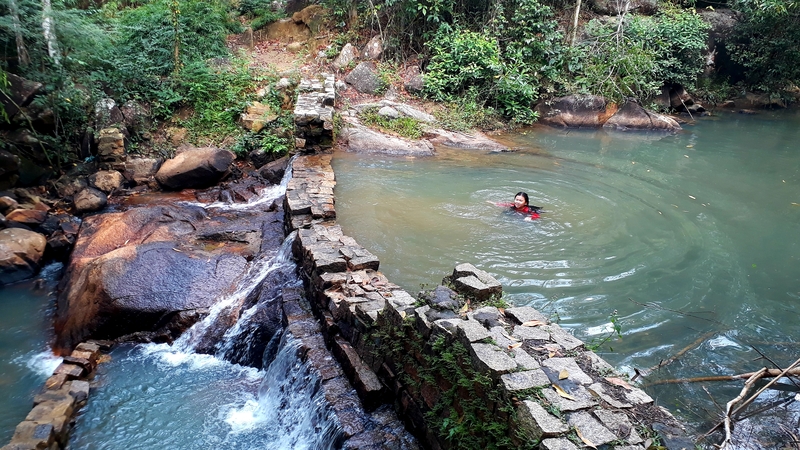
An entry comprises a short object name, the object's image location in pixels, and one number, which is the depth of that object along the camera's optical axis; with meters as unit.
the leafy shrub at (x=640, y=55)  14.80
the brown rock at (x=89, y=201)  8.69
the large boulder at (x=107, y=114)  10.17
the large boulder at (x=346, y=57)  14.85
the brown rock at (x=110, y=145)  9.80
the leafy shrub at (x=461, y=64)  14.12
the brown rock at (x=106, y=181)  9.35
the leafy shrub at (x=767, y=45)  17.02
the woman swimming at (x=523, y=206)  7.86
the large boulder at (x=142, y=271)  6.00
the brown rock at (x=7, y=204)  7.99
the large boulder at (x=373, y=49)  15.15
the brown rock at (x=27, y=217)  7.92
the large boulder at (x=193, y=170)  9.50
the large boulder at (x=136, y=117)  10.64
